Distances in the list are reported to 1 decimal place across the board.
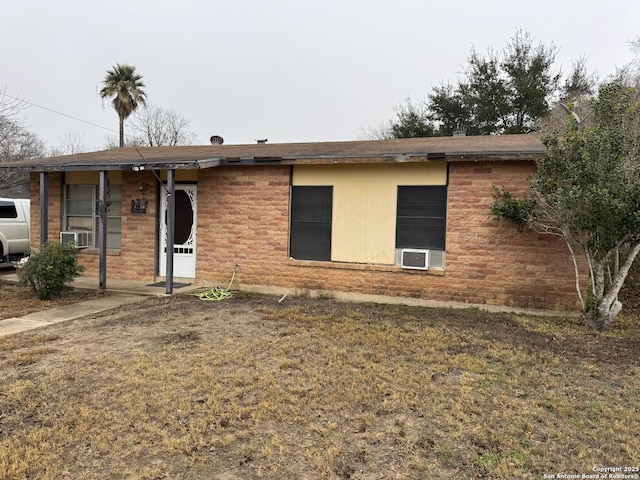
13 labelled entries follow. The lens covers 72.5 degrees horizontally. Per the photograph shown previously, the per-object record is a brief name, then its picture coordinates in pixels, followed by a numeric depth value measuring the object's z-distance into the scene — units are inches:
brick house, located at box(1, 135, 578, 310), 294.4
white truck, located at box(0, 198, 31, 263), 490.6
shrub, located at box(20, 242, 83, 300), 307.1
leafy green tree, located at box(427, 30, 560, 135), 888.9
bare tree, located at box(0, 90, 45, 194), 557.9
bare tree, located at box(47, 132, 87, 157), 1371.8
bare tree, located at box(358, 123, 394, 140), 1247.4
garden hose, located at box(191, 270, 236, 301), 320.5
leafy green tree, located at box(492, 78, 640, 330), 213.6
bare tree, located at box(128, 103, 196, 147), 1441.9
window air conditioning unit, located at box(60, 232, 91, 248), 403.2
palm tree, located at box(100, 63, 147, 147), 1037.2
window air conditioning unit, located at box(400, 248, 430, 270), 310.8
